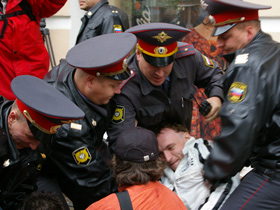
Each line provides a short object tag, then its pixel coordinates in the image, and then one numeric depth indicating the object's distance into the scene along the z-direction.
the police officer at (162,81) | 2.83
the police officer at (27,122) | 2.03
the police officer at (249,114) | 2.12
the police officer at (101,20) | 4.17
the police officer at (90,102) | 2.50
